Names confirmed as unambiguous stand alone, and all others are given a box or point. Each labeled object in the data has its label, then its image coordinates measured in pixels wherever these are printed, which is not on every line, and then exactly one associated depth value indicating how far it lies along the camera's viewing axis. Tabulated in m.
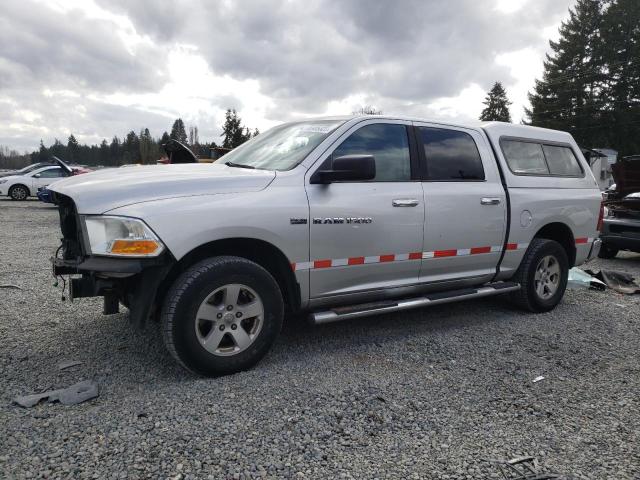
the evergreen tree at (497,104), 55.69
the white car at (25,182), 19.53
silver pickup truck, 3.03
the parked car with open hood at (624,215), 7.95
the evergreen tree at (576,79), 35.94
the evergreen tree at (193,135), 93.72
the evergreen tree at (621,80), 33.94
